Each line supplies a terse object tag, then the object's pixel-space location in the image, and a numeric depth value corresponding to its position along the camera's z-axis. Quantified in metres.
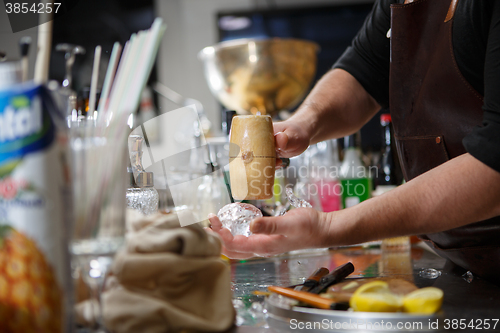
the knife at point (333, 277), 0.69
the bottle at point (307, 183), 1.49
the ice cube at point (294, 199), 1.04
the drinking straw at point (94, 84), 0.66
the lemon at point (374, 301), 0.56
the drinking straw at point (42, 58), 0.46
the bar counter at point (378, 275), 0.61
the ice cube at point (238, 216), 0.84
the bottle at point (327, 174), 1.59
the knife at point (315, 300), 0.59
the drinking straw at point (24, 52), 0.46
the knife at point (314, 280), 0.70
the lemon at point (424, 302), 0.55
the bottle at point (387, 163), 1.85
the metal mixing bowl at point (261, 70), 1.86
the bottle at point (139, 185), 0.93
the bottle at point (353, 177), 1.58
